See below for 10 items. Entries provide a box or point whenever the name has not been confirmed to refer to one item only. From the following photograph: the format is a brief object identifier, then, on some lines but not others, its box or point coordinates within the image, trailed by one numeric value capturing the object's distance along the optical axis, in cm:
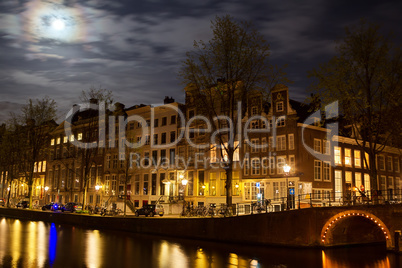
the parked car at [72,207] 5837
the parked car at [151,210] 4547
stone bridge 2800
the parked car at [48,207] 6509
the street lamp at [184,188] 4069
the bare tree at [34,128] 6297
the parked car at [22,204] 7017
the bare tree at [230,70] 3503
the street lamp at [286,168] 3140
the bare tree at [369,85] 3033
